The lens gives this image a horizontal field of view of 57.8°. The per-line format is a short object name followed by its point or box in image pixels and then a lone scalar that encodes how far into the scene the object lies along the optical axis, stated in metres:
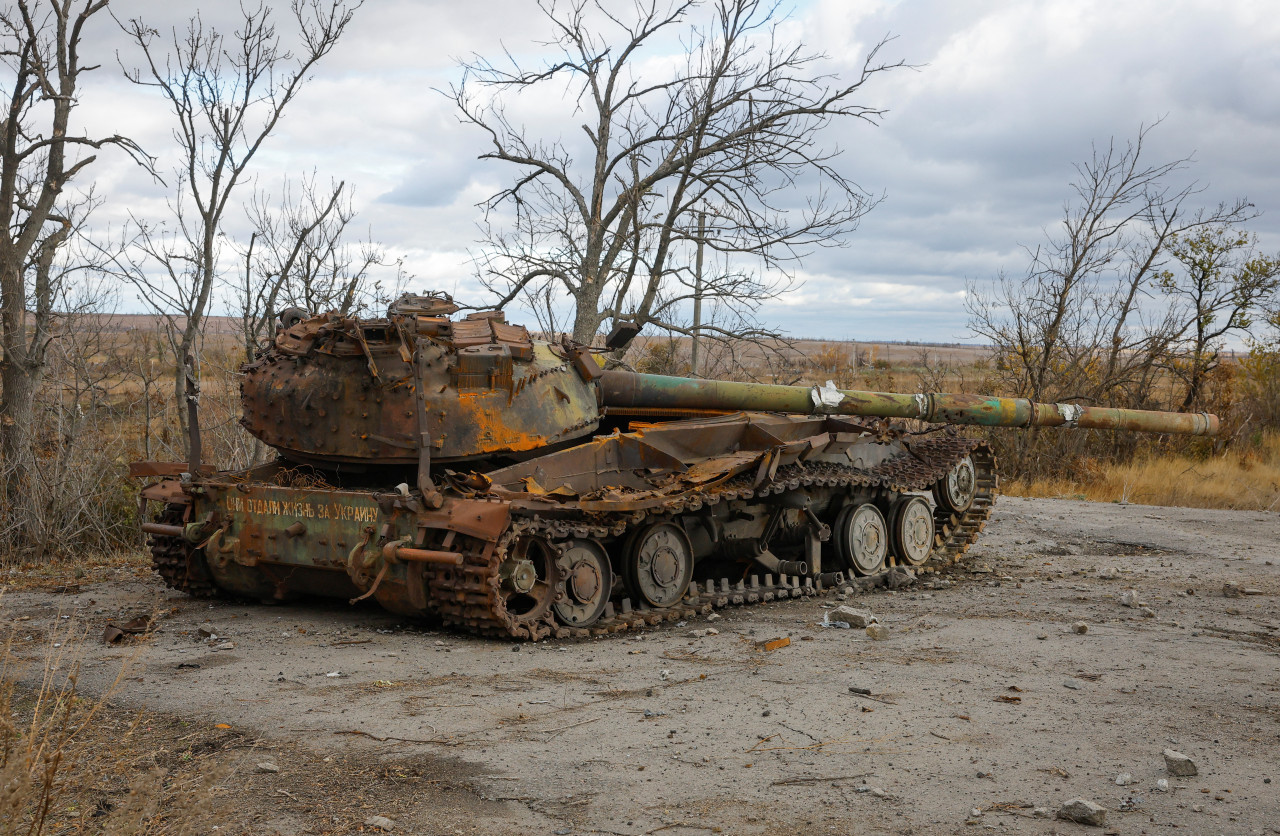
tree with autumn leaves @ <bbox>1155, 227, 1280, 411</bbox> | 23.25
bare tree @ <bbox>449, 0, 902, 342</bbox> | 14.48
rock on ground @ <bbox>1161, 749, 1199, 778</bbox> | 4.98
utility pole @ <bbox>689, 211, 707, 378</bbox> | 14.68
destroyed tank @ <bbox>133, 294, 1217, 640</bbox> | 7.81
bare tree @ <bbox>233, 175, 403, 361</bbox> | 13.98
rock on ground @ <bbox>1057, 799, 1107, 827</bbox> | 4.38
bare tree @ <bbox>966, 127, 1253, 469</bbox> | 21.41
